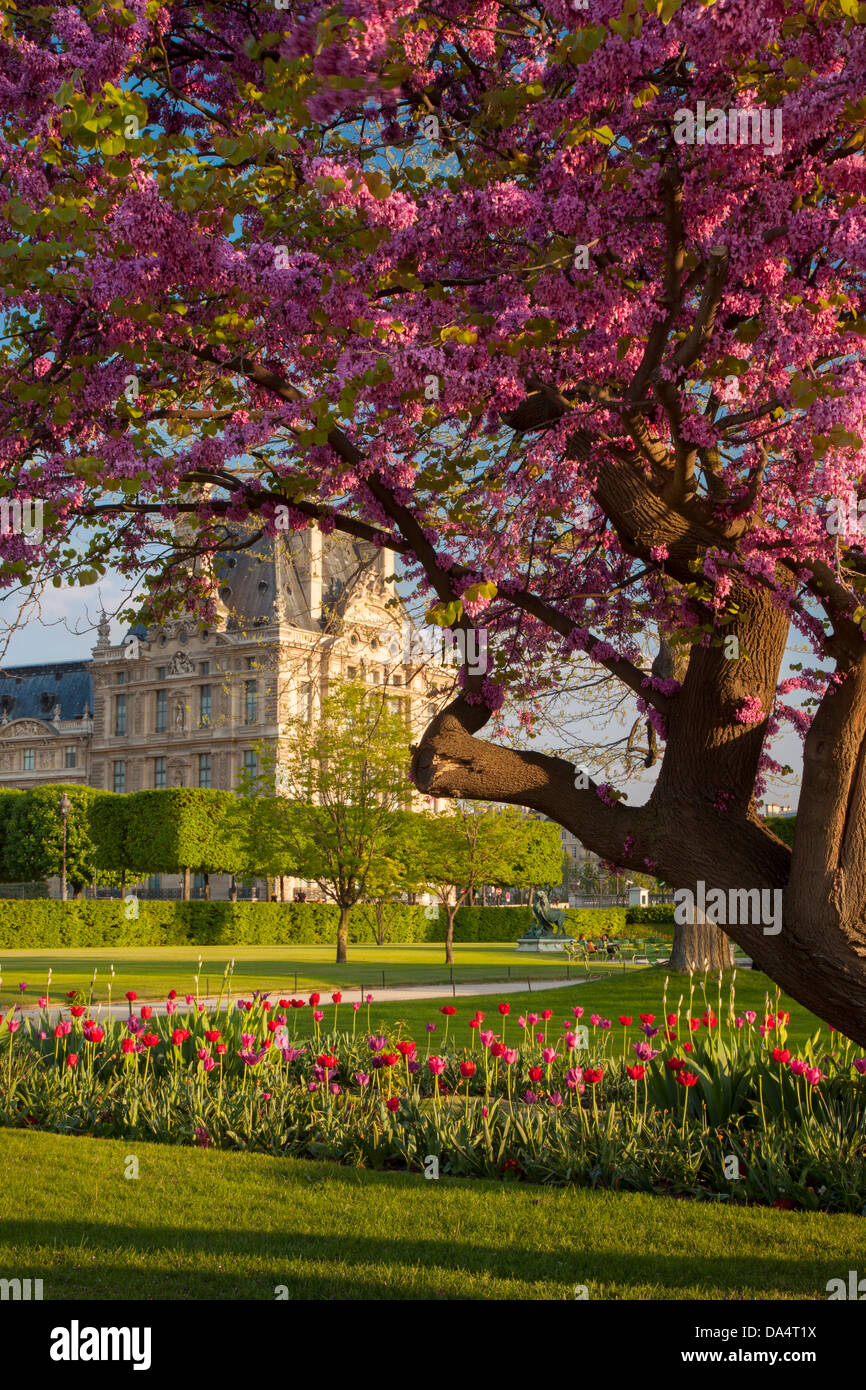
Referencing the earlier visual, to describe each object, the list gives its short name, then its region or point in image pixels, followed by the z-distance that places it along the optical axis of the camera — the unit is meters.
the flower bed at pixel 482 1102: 7.84
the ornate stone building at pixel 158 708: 82.75
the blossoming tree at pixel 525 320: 4.73
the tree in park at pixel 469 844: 46.78
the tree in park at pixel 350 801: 39.78
